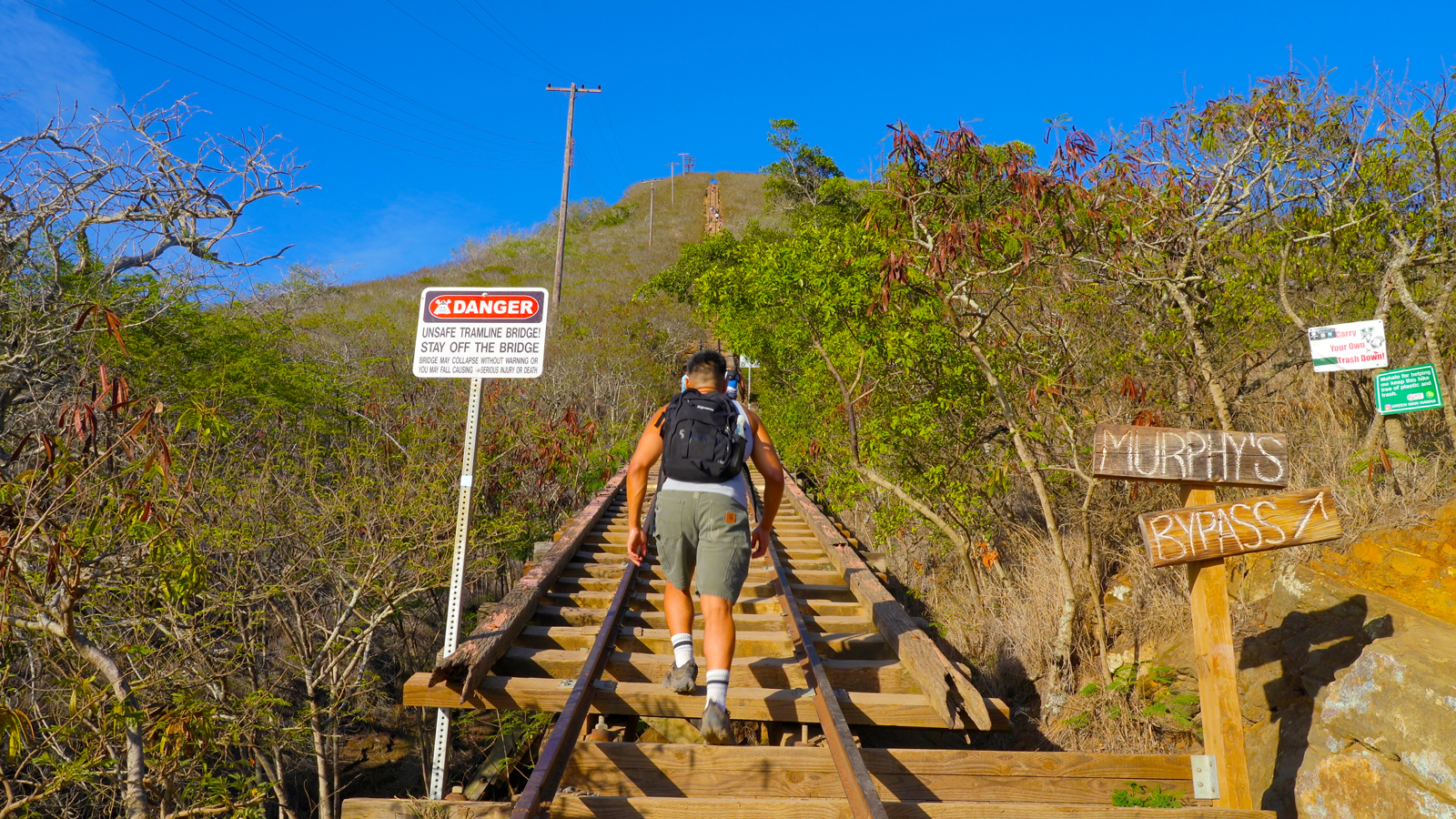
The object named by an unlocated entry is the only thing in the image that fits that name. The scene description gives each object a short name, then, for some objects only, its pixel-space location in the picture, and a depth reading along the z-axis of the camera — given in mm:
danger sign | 4461
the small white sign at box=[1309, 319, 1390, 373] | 5699
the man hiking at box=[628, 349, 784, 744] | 3926
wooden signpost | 3275
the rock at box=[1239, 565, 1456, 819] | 3125
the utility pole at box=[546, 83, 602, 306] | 31141
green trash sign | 5590
